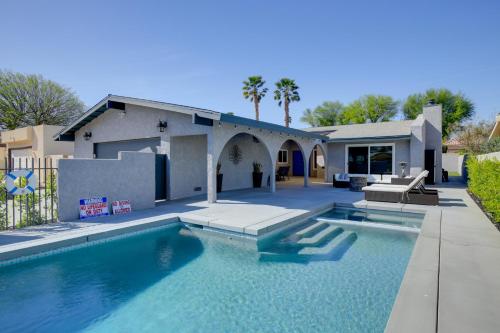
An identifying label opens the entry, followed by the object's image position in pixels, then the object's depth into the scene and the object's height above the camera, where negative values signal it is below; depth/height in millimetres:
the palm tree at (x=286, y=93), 32250 +8464
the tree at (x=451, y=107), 34656 +7220
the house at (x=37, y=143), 22172 +1791
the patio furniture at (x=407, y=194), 9844 -1162
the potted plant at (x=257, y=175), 16438 -741
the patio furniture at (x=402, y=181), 12870 -850
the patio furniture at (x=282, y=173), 20391 -733
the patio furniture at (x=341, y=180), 15617 -991
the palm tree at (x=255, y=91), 33469 +8962
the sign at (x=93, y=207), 7899 -1294
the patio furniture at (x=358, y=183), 13891 -1020
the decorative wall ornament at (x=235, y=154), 15039 +510
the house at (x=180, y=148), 8750 +783
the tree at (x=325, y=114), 44312 +8018
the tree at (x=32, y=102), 28361 +6822
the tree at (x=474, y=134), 25844 +2873
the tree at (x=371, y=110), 40531 +8028
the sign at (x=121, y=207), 8562 -1382
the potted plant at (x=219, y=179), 13792 -793
